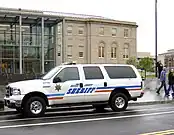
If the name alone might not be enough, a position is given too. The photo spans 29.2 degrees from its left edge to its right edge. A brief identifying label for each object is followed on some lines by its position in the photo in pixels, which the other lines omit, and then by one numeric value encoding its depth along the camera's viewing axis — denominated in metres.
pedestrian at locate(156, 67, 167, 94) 20.73
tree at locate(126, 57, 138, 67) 75.81
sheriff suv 12.39
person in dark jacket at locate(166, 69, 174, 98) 20.19
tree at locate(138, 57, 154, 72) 85.62
